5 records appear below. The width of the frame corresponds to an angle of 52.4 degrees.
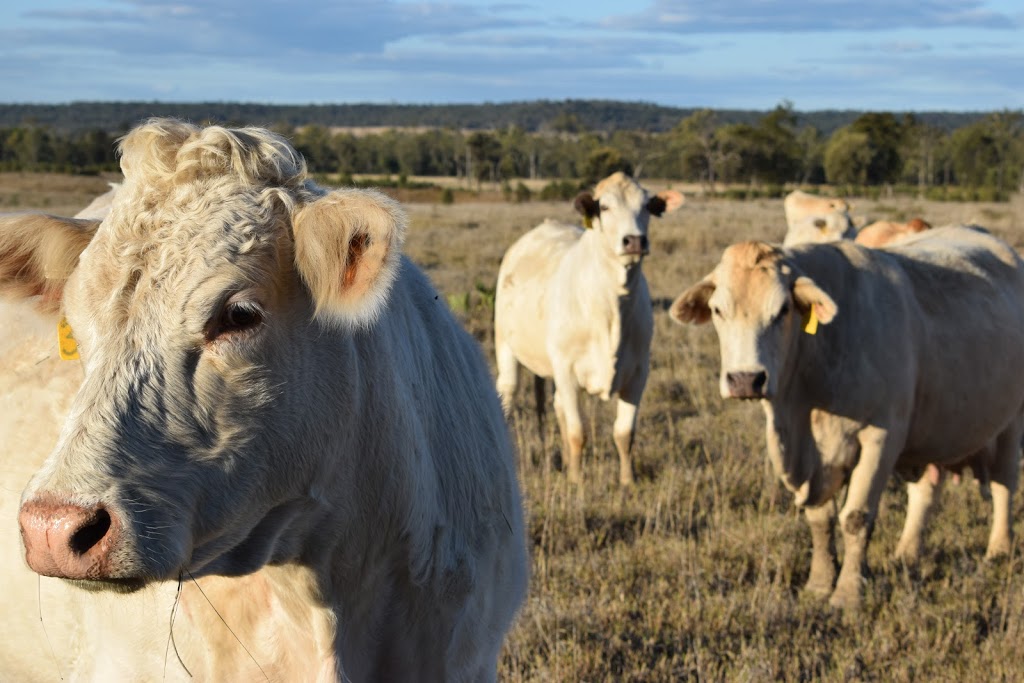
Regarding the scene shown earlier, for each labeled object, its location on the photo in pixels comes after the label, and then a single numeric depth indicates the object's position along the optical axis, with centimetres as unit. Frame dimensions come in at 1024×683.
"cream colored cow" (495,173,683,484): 784
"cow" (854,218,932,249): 868
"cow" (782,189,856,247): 1044
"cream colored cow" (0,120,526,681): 192
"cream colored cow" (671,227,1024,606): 532
